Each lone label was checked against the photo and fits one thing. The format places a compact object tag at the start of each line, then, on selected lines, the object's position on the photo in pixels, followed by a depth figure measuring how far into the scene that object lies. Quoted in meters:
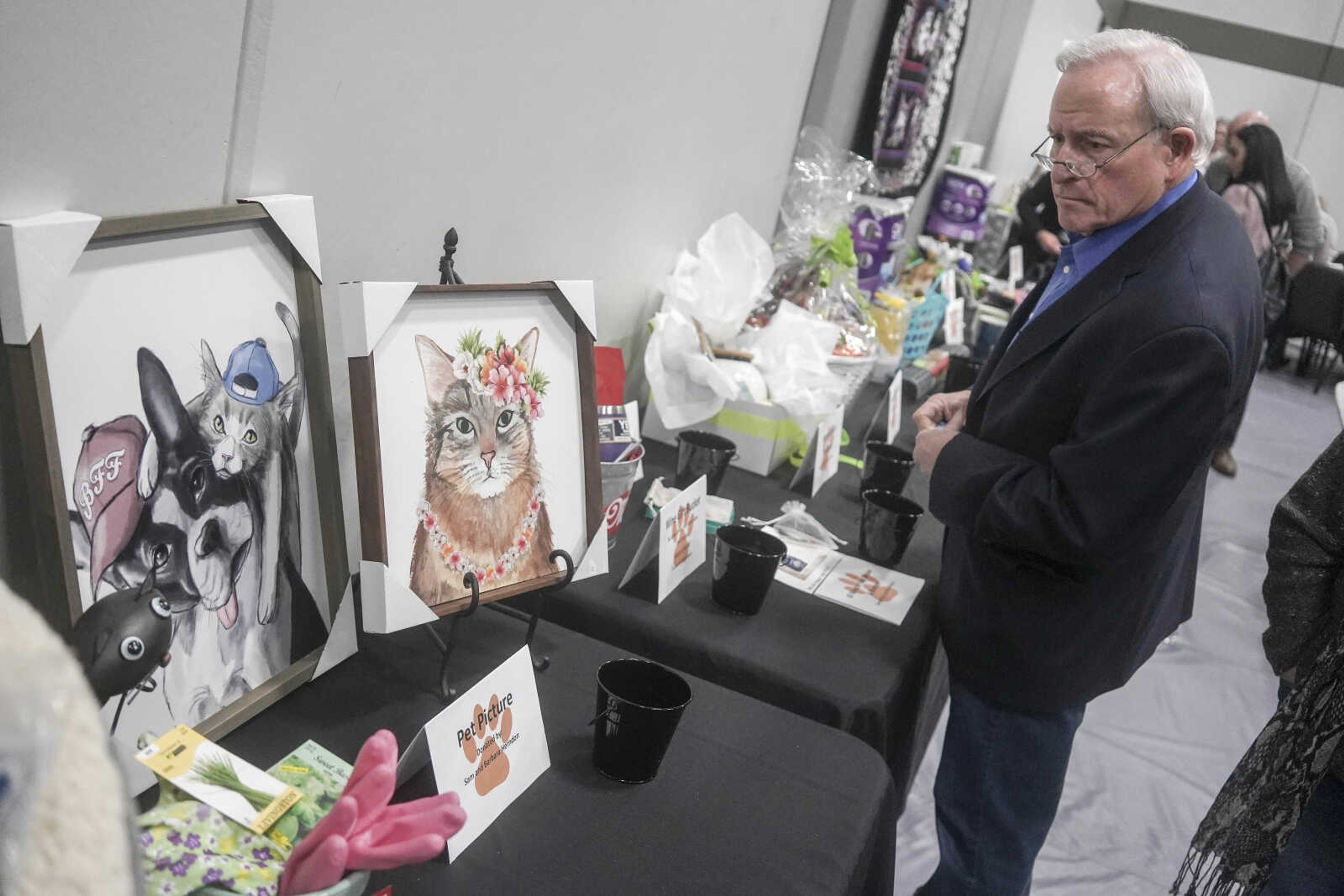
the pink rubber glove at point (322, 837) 0.65
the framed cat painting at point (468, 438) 0.94
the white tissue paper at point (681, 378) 1.83
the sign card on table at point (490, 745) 0.83
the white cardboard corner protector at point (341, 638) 1.01
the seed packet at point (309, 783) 0.73
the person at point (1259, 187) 4.32
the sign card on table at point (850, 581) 1.46
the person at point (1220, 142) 4.58
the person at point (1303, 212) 4.71
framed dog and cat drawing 0.71
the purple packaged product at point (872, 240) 3.05
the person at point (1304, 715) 1.31
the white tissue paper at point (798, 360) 1.91
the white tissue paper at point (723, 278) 1.98
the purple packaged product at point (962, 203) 4.29
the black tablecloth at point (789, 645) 1.24
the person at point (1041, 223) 4.36
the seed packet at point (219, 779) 0.69
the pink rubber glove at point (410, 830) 0.65
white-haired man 1.15
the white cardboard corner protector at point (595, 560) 1.17
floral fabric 0.63
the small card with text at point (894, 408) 2.17
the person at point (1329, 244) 7.05
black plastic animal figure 0.56
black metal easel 1.02
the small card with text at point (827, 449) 1.83
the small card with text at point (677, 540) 1.32
